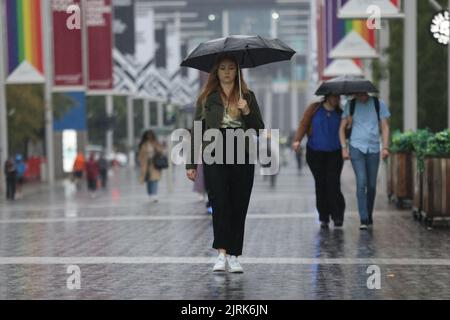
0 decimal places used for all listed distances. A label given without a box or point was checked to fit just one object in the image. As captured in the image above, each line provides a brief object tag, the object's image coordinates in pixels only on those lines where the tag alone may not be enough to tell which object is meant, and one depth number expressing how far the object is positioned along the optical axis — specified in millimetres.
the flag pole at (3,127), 34275
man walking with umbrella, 13156
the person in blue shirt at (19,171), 31555
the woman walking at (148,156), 23750
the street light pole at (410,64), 20250
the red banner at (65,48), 35250
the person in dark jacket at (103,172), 37625
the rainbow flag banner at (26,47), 31625
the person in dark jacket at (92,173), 31844
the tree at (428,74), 26547
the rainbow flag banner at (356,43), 24969
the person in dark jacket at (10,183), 30047
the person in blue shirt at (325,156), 13234
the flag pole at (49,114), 41094
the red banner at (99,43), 39812
